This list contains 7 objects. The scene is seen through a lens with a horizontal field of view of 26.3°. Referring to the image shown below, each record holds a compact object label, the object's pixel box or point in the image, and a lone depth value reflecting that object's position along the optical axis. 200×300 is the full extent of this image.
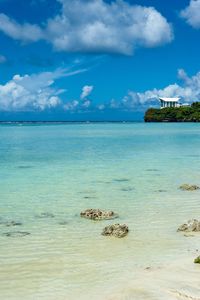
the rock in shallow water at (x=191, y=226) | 10.30
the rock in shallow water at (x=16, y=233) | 10.10
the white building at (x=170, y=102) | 185.62
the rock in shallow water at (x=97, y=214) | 11.72
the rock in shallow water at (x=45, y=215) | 11.91
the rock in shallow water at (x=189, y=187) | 16.12
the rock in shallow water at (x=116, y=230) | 9.95
